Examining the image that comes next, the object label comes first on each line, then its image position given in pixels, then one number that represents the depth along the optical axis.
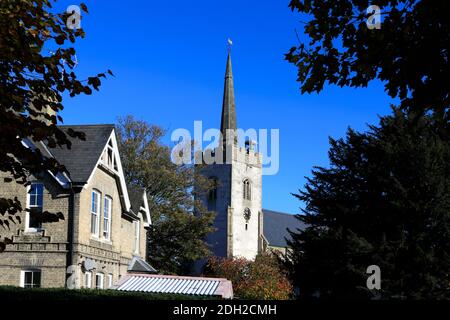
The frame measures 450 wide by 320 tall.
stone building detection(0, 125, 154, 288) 27.27
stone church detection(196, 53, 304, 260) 93.00
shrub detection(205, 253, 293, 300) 53.56
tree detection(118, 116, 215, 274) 56.22
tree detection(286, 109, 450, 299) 27.70
